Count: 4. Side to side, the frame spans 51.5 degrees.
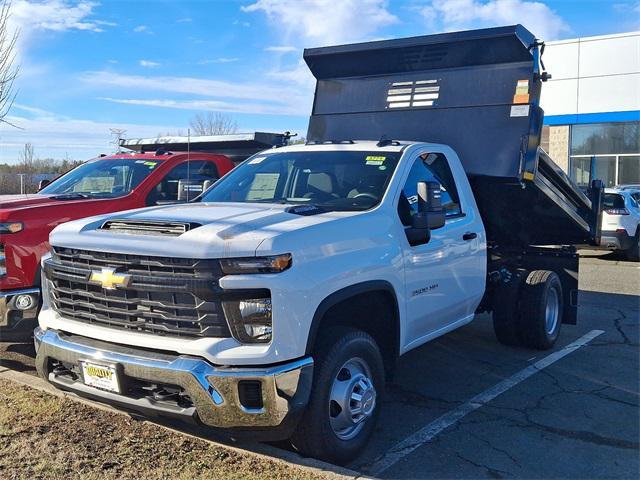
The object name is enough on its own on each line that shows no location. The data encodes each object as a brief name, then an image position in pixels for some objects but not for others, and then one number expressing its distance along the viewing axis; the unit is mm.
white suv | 14375
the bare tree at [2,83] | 9281
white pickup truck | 3602
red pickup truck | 5789
